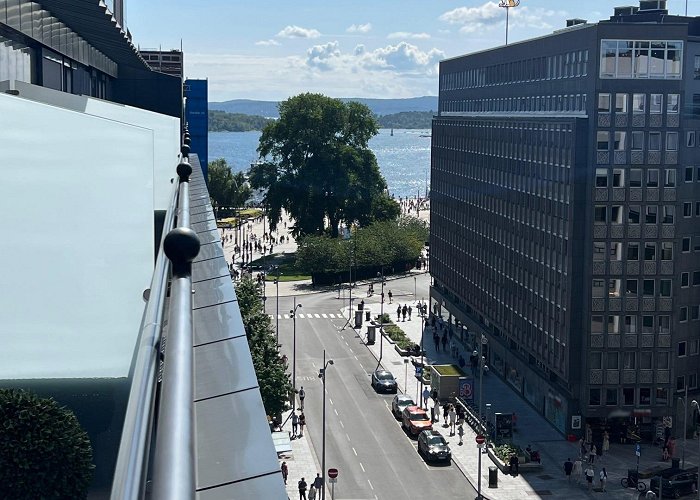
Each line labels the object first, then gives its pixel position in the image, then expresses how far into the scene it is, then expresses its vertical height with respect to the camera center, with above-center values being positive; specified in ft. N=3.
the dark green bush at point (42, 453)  14.94 -4.71
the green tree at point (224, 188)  382.01 -25.04
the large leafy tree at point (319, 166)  284.20 -12.16
